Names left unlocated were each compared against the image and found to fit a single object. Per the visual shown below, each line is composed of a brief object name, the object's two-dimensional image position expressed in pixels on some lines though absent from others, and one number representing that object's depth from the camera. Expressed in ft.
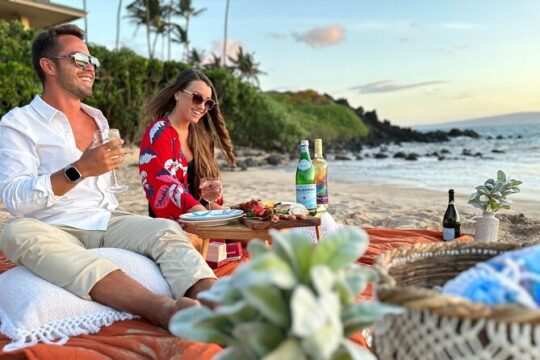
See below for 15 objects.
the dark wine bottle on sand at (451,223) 14.61
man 8.68
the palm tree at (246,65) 169.17
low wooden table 10.62
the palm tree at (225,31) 151.00
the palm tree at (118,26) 138.08
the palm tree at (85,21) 109.04
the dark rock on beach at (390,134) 153.24
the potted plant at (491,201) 13.19
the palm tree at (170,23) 150.51
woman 12.62
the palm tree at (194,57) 165.27
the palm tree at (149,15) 143.84
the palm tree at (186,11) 154.71
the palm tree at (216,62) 166.53
